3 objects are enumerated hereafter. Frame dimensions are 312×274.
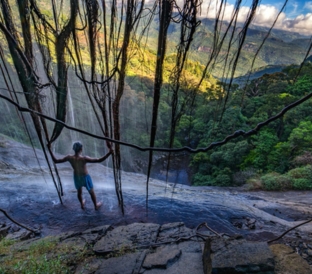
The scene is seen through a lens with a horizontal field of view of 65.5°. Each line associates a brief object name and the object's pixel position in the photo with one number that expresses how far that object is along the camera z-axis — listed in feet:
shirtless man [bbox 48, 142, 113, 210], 14.19
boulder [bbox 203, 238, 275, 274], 5.49
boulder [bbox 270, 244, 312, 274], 5.66
